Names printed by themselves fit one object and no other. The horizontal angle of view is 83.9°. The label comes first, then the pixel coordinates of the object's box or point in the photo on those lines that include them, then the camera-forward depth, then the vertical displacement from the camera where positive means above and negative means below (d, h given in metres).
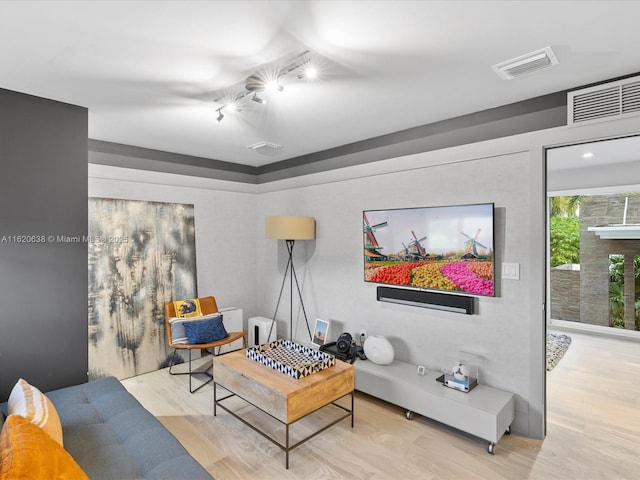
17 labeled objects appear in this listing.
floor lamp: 4.00 +0.14
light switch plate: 2.72 -0.24
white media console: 2.49 -1.23
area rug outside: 4.19 -1.40
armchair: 3.62 -1.05
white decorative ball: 3.27 -1.02
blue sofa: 1.59 -1.01
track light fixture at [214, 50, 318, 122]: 2.03 +1.01
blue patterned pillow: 3.65 -0.93
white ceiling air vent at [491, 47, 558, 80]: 1.96 +1.02
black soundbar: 2.96 -0.53
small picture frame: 4.01 -1.05
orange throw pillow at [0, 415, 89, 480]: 1.21 -0.78
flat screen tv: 2.86 -0.07
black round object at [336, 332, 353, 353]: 3.48 -1.02
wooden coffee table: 2.39 -1.07
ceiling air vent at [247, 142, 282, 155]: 3.79 +1.02
